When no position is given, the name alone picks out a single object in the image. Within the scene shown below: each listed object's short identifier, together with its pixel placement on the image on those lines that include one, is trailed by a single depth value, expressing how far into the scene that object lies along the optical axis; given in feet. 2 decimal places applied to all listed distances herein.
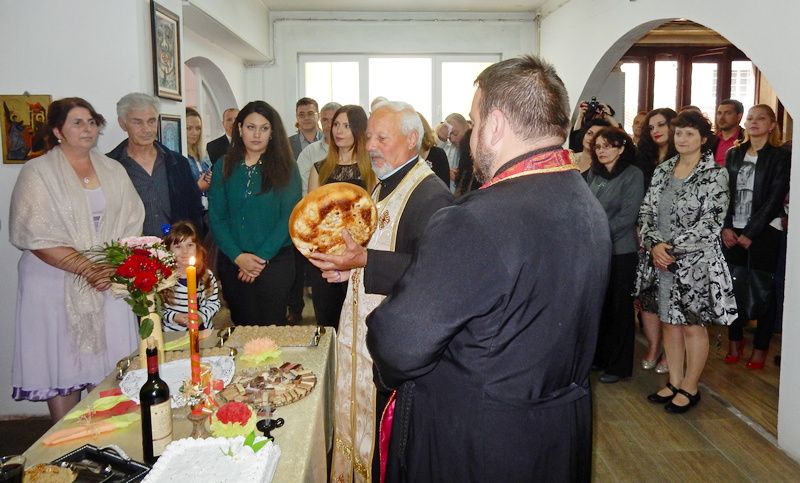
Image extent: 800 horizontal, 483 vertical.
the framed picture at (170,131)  13.11
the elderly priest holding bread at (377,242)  7.66
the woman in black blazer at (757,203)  14.05
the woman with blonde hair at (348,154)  12.59
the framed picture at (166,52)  12.43
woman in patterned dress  11.38
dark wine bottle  4.76
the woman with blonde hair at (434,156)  16.39
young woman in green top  10.95
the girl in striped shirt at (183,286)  9.12
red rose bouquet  5.51
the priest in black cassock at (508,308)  4.09
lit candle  4.92
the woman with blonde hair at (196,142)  18.11
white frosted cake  4.29
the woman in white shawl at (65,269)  9.43
